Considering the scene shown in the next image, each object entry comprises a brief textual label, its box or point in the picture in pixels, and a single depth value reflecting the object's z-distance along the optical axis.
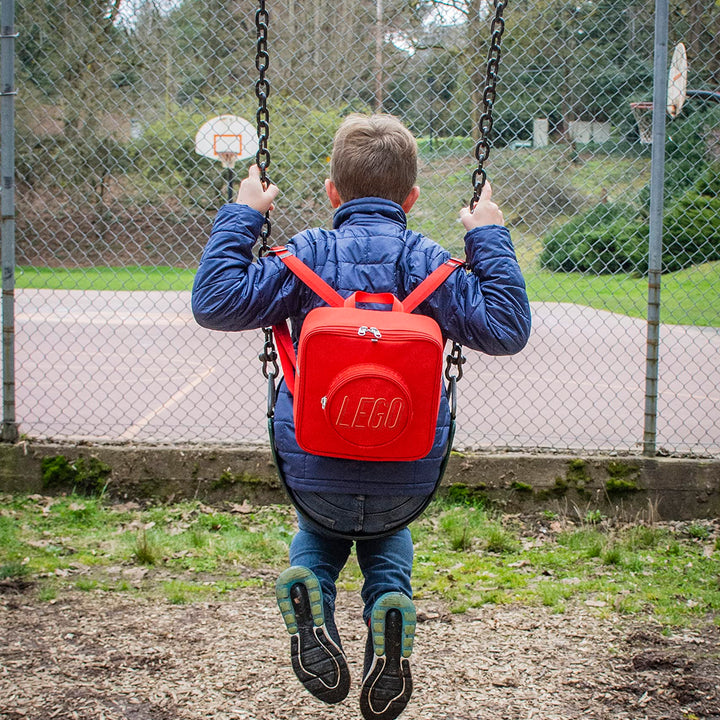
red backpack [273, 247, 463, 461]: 1.98
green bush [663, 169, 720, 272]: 6.31
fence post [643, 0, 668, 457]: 4.76
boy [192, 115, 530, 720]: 2.21
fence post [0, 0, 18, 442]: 4.74
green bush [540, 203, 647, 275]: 7.68
